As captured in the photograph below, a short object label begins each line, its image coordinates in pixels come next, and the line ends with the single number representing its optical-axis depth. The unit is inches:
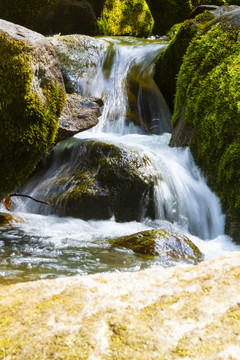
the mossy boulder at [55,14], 398.3
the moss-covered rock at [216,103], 203.9
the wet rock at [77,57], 359.9
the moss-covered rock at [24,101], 139.3
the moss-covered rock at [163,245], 152.0
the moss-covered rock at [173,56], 335.9
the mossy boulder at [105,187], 221.3
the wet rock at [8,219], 184.3
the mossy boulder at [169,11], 690.2
